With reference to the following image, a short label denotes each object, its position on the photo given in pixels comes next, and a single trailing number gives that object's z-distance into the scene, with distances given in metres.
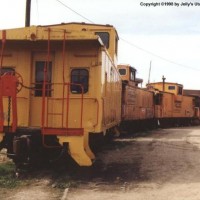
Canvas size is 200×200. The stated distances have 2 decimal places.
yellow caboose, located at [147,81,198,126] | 29.59
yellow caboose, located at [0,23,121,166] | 8.74
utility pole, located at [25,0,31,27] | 18.97
